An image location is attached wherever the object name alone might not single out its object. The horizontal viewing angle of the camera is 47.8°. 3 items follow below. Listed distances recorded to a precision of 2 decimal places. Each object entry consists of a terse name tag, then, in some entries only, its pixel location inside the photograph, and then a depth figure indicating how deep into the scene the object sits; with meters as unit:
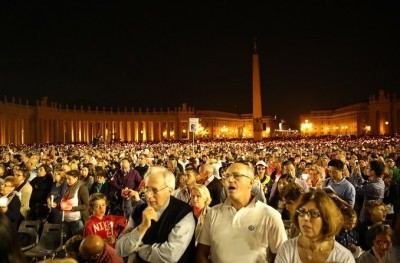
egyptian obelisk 51.66
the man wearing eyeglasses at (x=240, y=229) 3.89
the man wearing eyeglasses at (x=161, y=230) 3.72
